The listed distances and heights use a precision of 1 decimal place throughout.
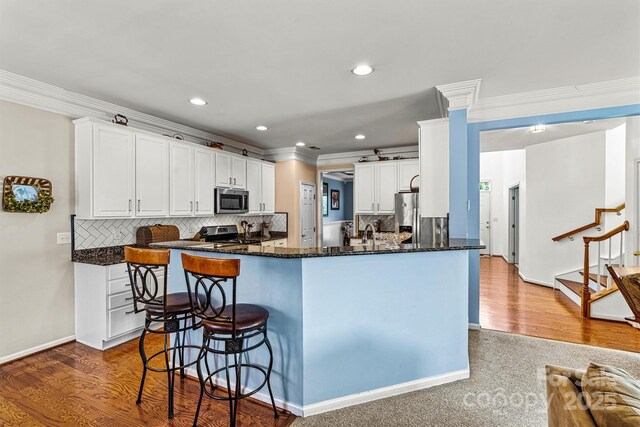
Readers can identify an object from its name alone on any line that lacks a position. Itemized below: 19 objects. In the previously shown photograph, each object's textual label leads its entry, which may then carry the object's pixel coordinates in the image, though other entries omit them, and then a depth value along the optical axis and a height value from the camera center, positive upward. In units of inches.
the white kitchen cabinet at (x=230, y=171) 188.2 +25.0
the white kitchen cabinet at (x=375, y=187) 229.9 +17.6
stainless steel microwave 186.4 +6.6
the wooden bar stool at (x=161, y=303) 80.7 -24.6
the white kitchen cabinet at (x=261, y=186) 215.8 +17.8
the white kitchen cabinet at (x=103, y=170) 126.6 +17.0
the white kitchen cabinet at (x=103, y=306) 122.9 -36.6
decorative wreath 110.5 +5.4
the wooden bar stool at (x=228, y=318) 70.0 -25.4
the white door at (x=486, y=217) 341.7 -6.4
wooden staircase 152.3 -41.4
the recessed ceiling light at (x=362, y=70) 104.7 +47.0
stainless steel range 188.0 -13.9
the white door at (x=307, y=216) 244.5 -3.3
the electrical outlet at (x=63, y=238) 126.3 -10.2
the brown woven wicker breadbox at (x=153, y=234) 149.7 -10.2
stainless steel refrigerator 204.1 +0.2
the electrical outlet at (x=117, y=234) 146.1 -9.8
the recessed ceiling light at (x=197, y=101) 135.6 +47.4
